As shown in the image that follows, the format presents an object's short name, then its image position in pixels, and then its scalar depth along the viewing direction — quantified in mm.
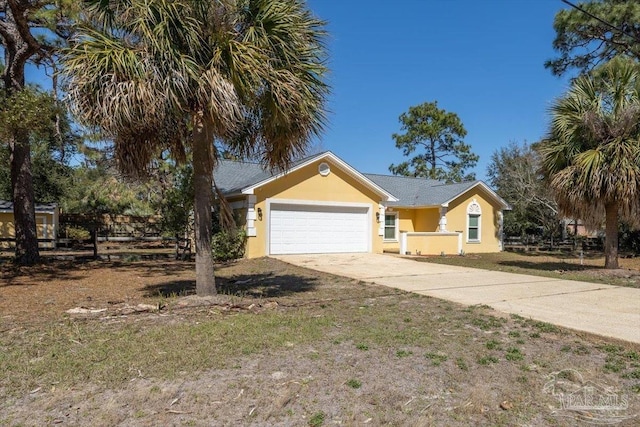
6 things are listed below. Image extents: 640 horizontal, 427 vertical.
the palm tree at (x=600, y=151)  12227
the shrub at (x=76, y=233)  21622
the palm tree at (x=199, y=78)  6375
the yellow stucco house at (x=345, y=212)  17391
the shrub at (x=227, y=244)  16703
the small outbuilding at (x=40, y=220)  22438
